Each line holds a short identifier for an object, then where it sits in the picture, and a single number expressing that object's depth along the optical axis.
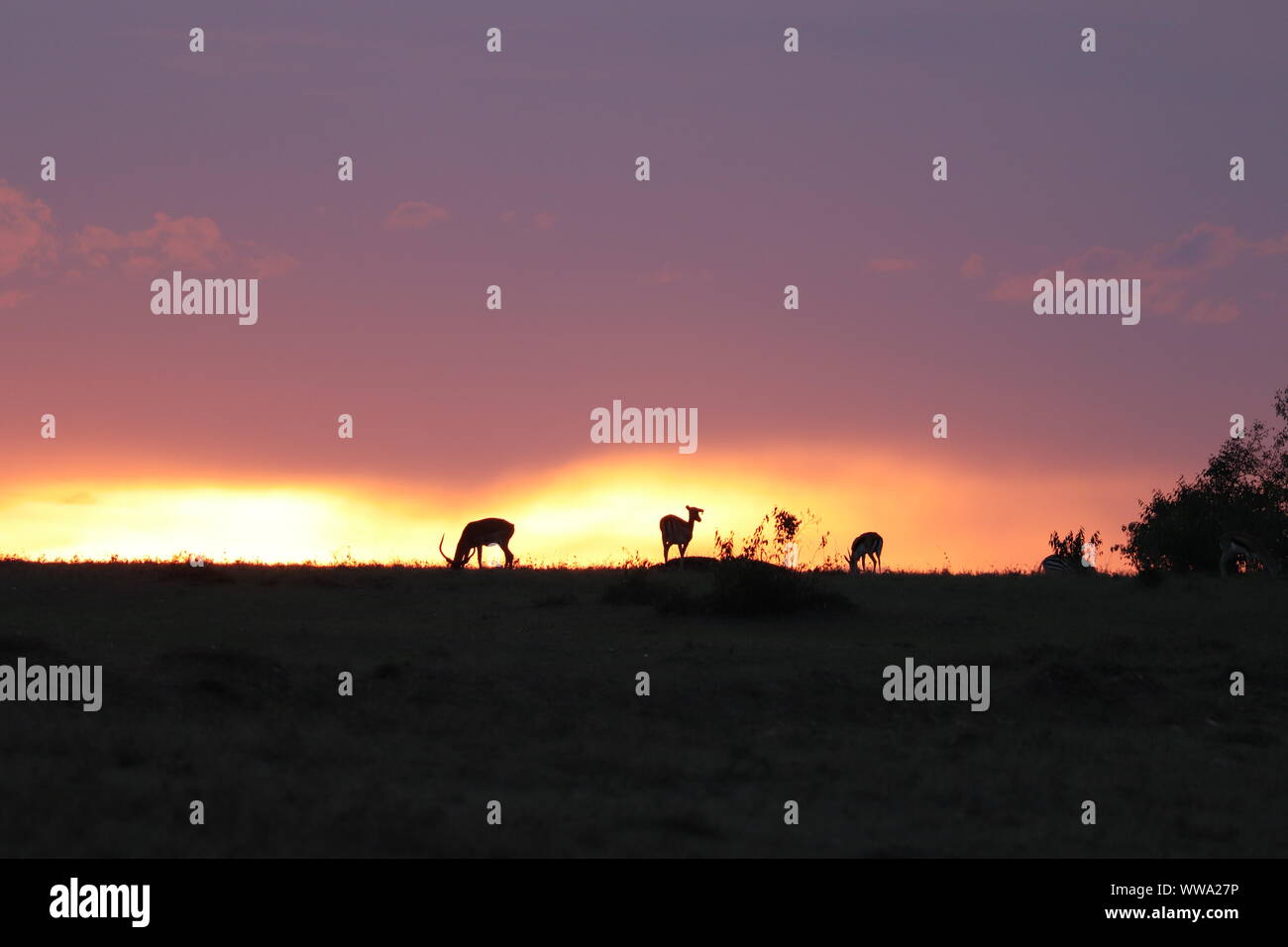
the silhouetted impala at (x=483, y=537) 43.69
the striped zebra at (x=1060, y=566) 41.73
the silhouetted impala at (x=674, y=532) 43.19
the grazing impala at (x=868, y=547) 47.16
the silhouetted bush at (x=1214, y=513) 61.72
